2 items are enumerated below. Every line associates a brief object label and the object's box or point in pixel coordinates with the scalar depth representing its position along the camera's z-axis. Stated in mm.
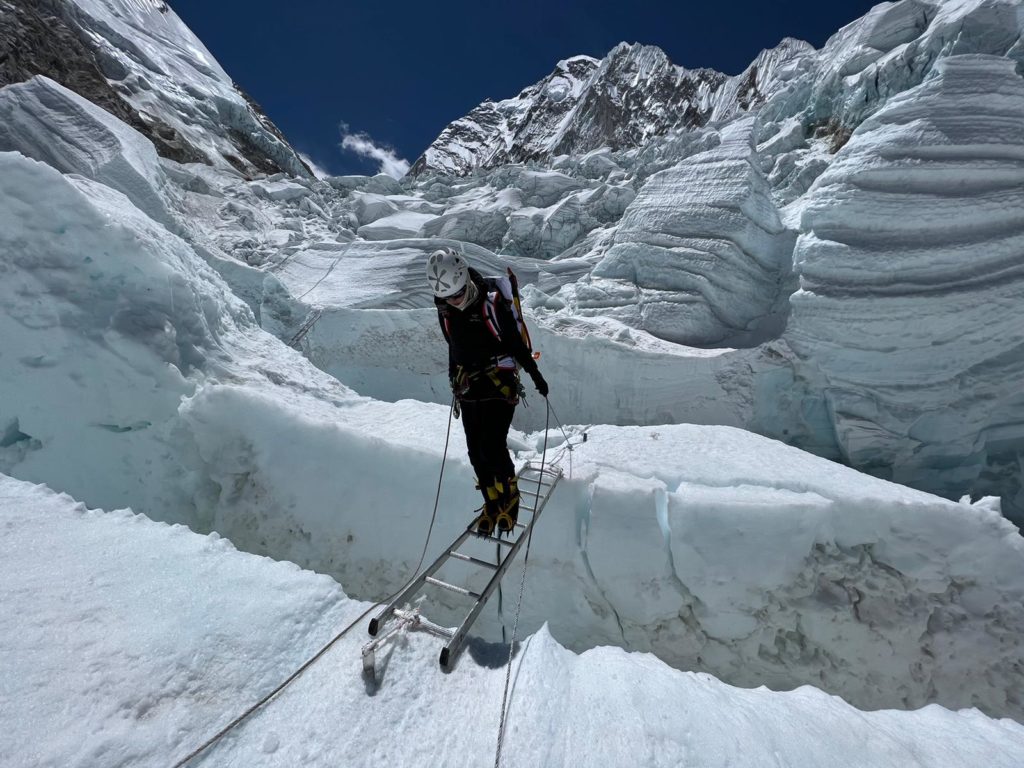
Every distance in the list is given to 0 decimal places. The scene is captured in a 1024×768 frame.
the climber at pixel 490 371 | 2441
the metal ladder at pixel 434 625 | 1599
